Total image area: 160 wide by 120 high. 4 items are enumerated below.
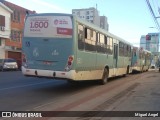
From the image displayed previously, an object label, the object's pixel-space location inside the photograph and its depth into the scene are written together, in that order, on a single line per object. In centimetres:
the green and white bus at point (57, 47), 1452
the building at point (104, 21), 9522
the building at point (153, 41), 8323
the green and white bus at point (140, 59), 3479
